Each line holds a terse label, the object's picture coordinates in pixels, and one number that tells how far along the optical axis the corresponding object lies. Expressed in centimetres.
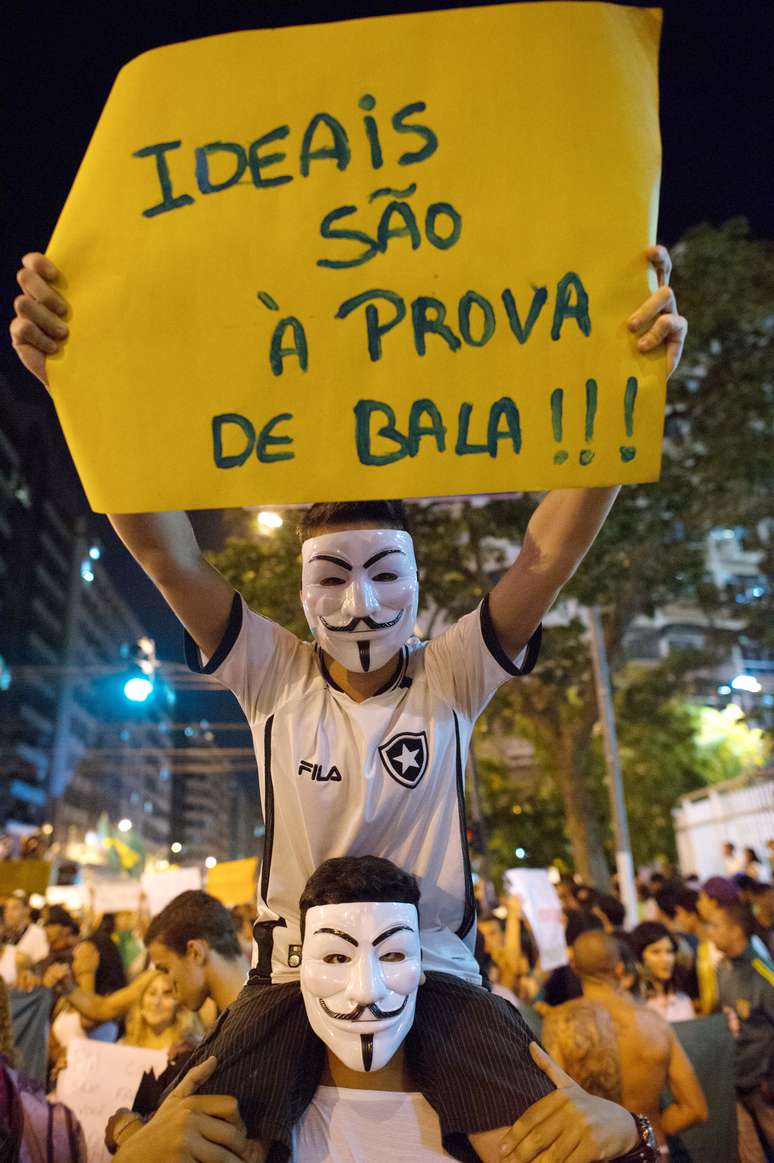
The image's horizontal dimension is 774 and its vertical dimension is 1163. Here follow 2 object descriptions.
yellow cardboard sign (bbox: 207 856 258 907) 996
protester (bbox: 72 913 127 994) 637
